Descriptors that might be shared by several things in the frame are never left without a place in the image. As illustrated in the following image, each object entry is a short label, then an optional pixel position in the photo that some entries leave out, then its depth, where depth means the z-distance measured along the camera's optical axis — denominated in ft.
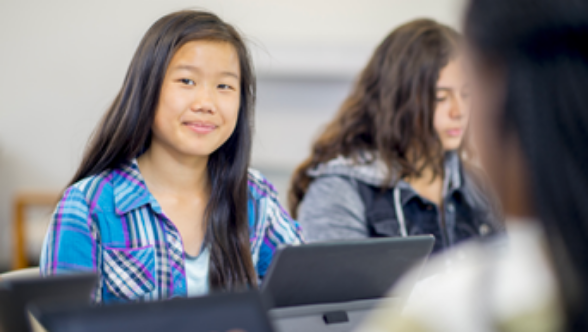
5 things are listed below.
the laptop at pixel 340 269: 7.63
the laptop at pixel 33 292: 7.19
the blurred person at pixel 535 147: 4.99
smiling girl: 8.49
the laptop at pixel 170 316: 5.93
